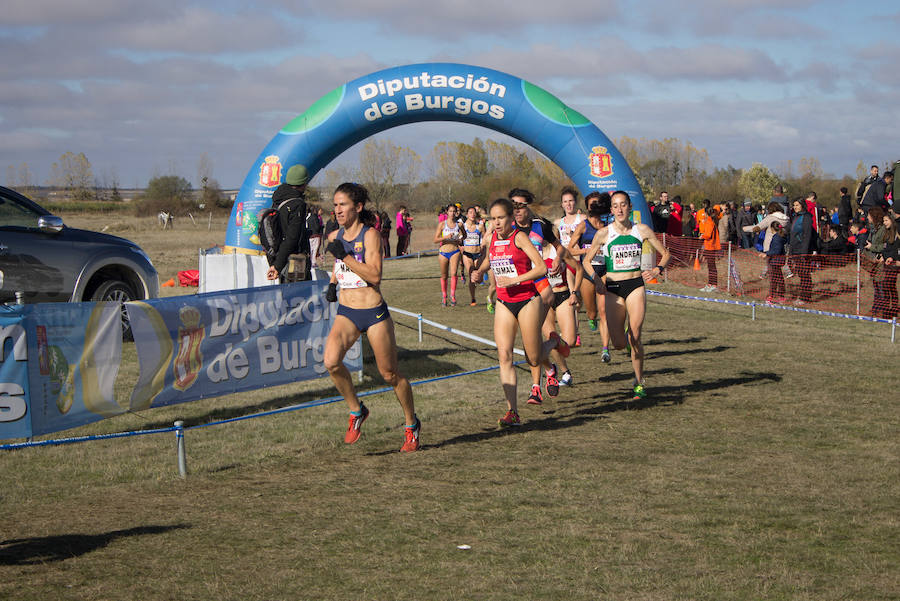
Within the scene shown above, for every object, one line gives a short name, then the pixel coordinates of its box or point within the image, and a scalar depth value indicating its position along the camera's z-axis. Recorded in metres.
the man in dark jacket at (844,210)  22.45
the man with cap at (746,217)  22.89
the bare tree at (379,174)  73.06
